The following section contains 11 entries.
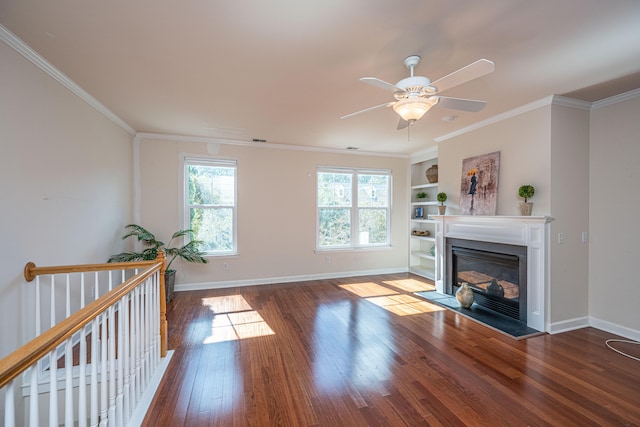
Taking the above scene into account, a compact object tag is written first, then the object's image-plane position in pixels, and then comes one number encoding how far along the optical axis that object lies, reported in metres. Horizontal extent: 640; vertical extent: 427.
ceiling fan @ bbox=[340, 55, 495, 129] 1.75
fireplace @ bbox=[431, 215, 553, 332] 3.05
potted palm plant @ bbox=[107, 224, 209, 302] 3.94
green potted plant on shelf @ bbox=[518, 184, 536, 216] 3.13
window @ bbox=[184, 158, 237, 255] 4.66
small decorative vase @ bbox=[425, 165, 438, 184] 5.08
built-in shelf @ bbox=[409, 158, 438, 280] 5.57
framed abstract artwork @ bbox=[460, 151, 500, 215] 3.61
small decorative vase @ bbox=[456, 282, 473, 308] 3.71
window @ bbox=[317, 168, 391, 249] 5.44
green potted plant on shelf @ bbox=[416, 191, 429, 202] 5.65
